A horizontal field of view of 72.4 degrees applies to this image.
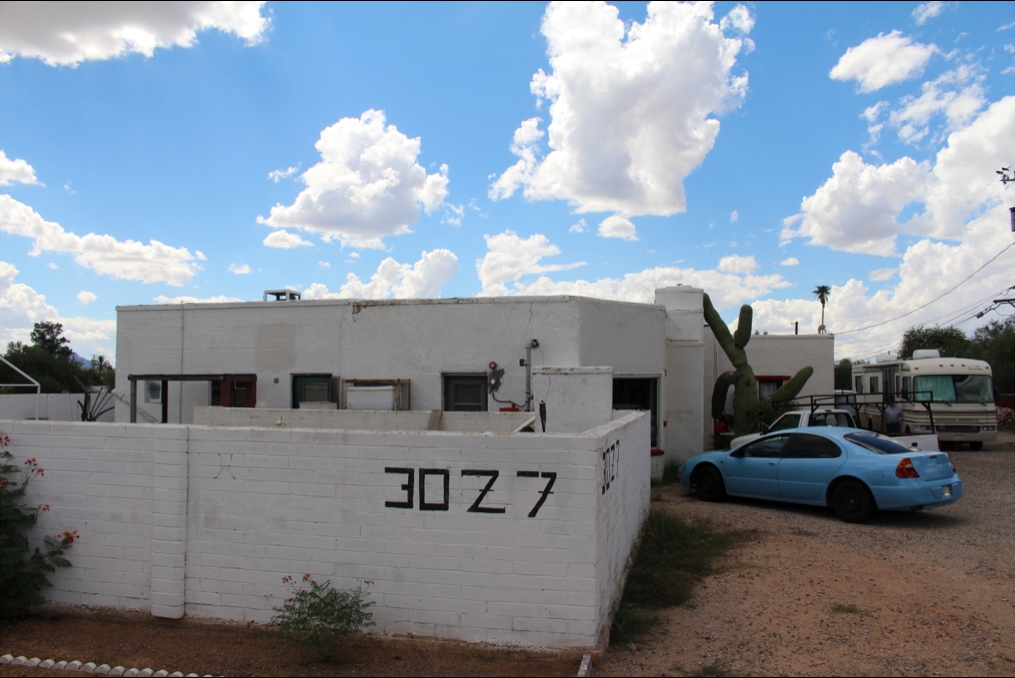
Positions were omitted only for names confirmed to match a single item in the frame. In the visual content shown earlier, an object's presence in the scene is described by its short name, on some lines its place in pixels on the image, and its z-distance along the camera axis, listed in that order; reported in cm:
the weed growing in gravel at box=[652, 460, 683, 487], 1371
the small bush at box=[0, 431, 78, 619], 577
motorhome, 1964
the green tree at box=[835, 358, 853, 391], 5109
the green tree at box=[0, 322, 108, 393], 3887
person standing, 1737
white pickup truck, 1324
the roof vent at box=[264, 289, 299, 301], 1523
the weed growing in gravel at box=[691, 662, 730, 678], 477
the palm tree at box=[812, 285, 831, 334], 7231
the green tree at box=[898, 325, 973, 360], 4309
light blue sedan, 920
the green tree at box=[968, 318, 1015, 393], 3481
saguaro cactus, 1609
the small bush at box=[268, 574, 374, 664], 488
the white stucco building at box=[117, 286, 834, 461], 1239
